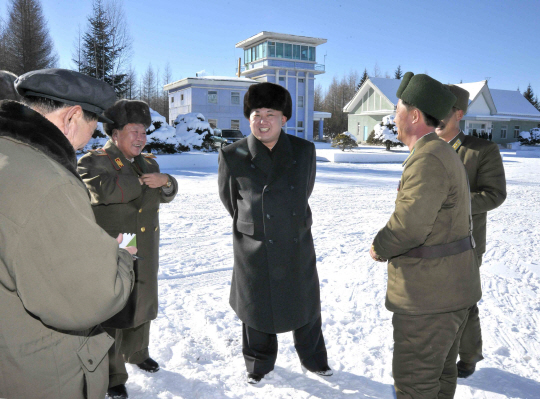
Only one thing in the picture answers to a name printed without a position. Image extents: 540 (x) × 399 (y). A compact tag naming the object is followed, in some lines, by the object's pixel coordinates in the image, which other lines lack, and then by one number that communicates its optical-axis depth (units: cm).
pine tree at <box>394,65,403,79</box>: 7868
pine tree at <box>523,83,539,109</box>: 6619
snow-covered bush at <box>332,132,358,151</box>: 2639
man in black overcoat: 300
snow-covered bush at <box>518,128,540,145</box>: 3825
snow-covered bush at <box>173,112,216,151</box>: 2248
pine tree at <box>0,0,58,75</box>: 2778
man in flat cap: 124
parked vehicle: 2748
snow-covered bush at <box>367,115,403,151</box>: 3114
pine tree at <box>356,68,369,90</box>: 8171
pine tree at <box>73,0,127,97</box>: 3064
